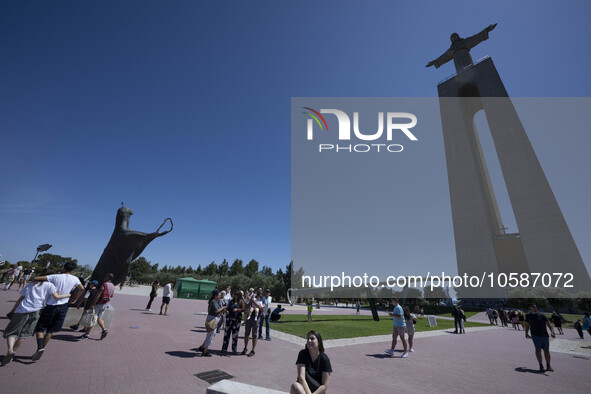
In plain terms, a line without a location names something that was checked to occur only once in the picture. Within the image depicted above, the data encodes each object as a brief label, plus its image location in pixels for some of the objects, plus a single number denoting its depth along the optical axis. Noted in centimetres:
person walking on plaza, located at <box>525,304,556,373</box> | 681
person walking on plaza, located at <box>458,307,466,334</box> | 1545
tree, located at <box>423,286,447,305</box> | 4453
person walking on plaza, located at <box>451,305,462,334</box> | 1542
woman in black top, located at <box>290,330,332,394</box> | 310
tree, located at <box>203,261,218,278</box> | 8888
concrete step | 285
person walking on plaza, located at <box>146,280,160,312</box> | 1423
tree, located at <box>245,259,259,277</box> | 7856
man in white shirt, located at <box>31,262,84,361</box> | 522
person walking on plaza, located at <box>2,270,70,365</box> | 481
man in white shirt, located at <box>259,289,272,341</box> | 961
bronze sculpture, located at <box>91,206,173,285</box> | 1061
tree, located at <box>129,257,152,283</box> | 6812
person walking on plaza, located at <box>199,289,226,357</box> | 669
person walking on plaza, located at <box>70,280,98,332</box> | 746
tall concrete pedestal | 3253
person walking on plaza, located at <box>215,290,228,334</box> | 1193
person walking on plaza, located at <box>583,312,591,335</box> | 1405
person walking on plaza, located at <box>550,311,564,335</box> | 1740
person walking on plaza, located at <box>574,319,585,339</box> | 1598
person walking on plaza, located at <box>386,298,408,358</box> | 819
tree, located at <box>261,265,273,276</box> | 8801
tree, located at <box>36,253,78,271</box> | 7512
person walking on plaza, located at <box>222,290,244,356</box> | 714
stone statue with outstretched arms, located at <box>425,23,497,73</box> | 4981
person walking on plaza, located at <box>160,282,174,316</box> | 1345
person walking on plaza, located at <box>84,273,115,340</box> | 739
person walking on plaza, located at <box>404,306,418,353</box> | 872
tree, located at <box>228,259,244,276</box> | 7985
